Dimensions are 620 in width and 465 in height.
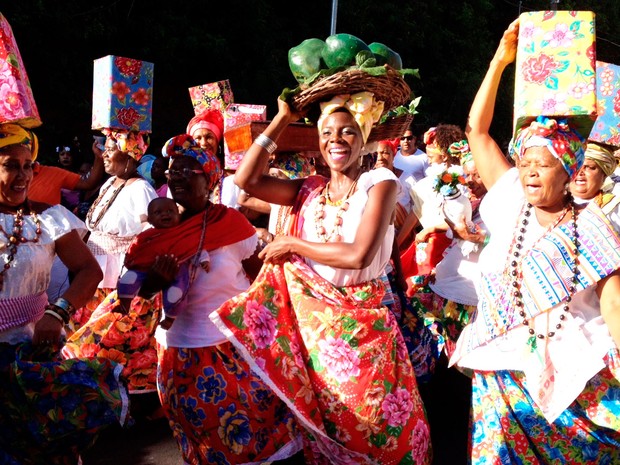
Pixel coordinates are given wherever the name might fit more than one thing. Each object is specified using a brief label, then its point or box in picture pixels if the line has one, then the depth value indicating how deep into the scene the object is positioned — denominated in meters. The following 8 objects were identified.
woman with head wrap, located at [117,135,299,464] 4.20
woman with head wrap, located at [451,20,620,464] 3.35
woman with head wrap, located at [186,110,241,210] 6.79
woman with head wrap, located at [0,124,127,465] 3.32
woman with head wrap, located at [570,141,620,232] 5.14
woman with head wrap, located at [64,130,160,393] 5.12
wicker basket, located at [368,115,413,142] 4.32
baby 4.18
